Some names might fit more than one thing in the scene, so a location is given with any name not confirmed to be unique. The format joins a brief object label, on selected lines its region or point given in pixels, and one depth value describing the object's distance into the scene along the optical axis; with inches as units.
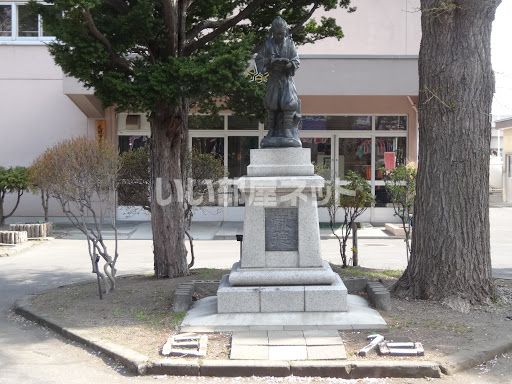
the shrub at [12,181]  748.0
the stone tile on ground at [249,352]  243.8
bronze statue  316.5
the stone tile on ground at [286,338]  259.9
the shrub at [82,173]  353.7
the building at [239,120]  864.9
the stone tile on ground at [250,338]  260.5
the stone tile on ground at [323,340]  258.2
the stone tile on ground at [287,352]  243.1
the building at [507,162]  1301.7
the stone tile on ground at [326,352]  241.6
